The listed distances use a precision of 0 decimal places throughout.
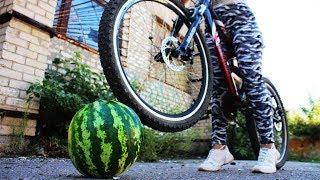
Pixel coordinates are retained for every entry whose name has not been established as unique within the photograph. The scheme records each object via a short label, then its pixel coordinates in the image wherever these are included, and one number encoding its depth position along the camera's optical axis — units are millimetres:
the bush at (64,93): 3922
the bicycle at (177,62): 2016
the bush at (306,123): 9289
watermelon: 1812
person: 2691
